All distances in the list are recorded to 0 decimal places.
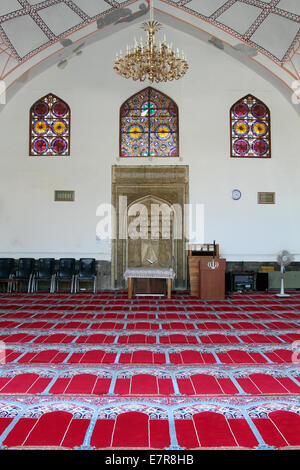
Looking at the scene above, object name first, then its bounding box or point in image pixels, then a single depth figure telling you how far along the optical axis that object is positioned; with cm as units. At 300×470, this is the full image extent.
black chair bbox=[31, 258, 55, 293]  805
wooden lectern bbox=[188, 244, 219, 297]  759
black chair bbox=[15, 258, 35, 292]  803
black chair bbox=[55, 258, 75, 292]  798
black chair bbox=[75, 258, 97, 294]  805
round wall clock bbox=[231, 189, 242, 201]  859
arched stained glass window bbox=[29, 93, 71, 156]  870
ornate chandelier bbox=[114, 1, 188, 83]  542
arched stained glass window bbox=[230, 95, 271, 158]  876
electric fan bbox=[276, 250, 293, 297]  809
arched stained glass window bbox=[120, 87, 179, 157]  874
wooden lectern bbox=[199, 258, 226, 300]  717
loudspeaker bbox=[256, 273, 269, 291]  827
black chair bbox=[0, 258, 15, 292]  807
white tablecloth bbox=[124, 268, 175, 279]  726
